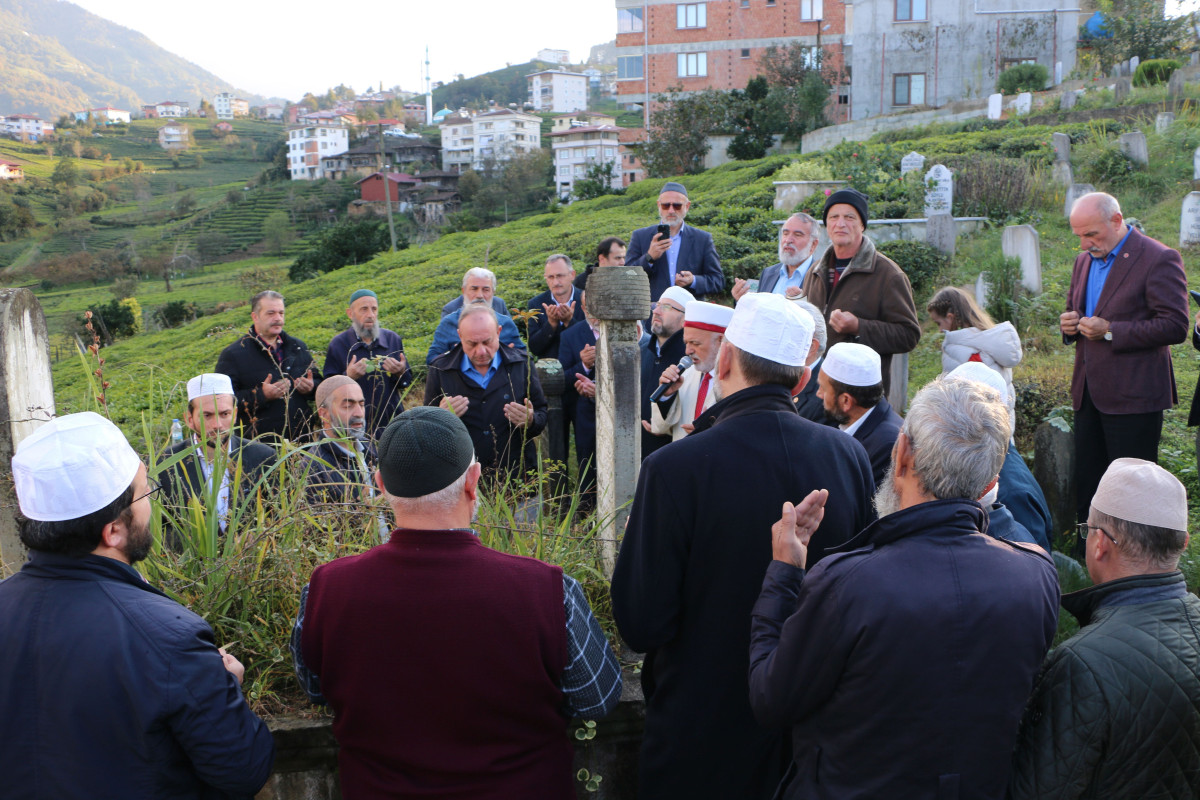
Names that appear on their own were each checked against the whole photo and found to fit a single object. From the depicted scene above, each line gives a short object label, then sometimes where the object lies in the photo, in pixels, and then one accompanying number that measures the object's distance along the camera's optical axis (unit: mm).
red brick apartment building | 45344
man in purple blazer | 4773
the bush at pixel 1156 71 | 23672
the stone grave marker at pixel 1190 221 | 11227
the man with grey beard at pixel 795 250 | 5570
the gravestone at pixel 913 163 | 15266
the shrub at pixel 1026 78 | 29109
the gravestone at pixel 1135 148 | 15406
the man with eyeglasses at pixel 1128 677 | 1991
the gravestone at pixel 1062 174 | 15066
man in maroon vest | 2023
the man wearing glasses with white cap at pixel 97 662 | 1838
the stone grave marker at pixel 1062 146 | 16500
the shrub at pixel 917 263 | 11492
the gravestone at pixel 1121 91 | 21984
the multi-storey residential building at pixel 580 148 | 75562
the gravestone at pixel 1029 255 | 9945
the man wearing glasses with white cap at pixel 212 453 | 3160
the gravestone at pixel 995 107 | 25375
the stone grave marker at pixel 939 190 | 13312
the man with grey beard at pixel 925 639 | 1808
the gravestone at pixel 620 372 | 3465
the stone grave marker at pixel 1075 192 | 13406
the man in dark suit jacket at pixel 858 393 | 3322
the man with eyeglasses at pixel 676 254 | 6523
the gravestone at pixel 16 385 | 3371
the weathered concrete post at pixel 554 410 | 5762
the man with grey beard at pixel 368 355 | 5793
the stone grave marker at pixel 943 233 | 11836
